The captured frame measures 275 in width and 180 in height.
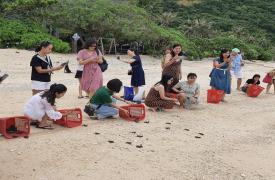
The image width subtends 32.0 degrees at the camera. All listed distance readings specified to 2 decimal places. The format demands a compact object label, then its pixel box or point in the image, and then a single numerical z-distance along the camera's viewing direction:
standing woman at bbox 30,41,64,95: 8.24
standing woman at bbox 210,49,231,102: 11.23
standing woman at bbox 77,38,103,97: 9.29
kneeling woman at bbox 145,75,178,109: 9.56
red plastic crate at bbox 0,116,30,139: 7.04
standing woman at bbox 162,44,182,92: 10.16
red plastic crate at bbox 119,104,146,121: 8.67
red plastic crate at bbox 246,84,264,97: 13.06
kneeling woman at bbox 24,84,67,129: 7.45
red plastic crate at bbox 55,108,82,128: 7.80
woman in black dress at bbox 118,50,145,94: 10.36
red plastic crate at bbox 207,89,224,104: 11.31
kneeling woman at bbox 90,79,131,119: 8.32
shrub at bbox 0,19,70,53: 20.20
